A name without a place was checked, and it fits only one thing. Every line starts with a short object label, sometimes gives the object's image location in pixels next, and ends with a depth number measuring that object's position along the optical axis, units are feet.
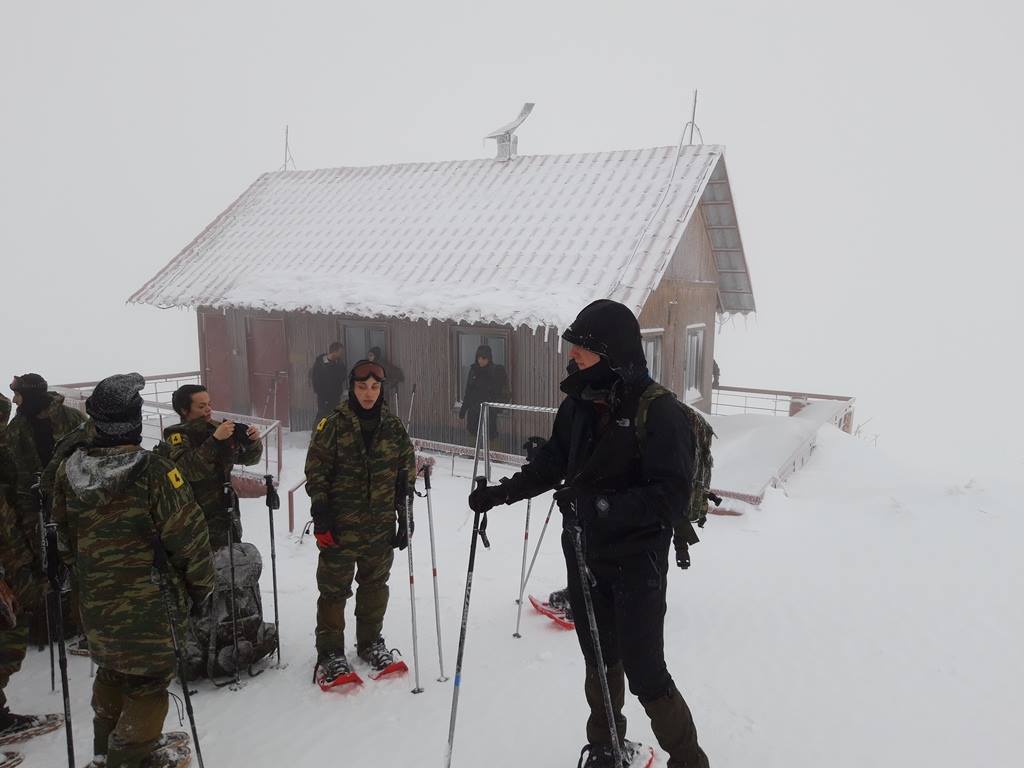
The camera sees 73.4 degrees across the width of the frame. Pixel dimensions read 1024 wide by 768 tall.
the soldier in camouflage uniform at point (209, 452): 14.75
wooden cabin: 34.99
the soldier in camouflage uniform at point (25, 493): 13.56
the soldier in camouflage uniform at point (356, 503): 14.62
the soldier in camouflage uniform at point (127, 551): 10.48
